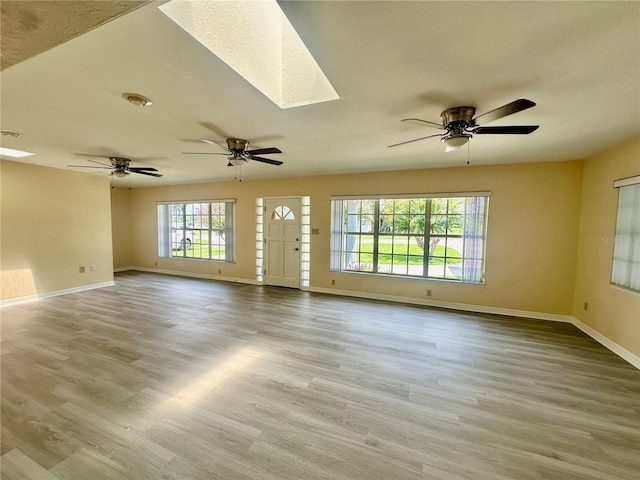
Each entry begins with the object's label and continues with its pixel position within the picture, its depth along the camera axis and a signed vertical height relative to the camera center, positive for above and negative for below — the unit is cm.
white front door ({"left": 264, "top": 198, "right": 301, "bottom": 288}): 571 -37
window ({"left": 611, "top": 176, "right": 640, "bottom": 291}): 278 -5
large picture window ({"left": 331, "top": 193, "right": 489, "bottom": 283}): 434 -14
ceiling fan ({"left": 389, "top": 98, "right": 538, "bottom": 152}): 209 +88
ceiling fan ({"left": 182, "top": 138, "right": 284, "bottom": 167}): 294 +87
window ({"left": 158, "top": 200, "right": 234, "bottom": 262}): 640 -16
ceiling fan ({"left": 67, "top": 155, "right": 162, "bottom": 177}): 403 +90
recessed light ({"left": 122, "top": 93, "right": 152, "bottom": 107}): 199 +100
